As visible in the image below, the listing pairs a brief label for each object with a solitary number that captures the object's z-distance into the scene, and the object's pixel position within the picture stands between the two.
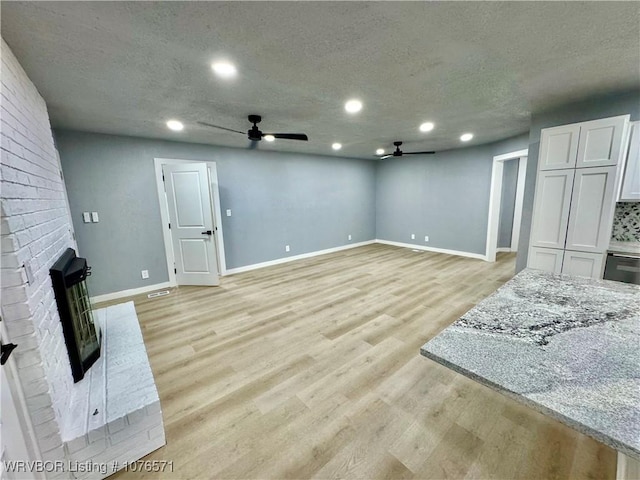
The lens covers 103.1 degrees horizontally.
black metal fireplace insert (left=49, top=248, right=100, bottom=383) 1.61
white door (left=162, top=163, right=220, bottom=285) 3.96
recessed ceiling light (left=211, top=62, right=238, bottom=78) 1.81
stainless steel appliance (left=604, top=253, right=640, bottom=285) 2.31
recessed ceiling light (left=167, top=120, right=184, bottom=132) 3.06
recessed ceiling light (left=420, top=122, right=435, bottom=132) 3.44
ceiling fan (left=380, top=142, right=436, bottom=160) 4.57
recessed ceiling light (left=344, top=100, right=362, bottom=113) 2.59
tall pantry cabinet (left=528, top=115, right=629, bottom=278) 2.36
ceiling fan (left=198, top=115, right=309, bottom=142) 2.88
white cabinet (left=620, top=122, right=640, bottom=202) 2.34
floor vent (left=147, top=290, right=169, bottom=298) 3.80
